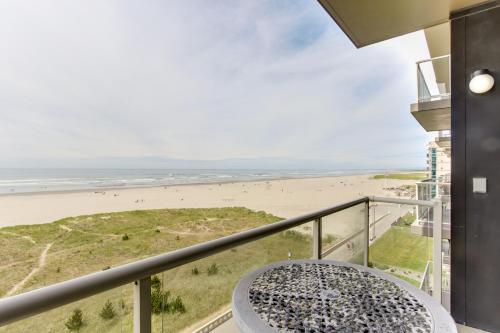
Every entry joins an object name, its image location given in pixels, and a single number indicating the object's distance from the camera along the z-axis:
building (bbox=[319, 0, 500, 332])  1.95
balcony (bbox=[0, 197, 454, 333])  0.68
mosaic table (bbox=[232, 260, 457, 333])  0.81
